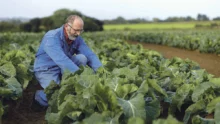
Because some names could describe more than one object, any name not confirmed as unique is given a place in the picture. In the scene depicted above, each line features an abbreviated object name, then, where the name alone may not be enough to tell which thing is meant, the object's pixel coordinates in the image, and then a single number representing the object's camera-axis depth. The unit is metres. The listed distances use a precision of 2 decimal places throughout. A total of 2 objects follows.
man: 4.98
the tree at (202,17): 91.94
